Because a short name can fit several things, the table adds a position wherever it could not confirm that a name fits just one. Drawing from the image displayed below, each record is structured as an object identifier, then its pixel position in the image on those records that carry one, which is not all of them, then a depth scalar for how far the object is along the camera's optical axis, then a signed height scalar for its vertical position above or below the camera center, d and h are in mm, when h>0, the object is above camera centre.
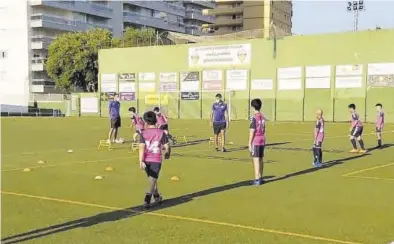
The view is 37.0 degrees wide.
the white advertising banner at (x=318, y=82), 48219 +518
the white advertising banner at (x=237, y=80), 52969 +729
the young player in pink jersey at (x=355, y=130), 20797 -1455
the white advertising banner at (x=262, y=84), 51156 +372
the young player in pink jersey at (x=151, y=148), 10141 -1046
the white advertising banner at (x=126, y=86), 60500 +55
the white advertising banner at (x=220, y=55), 53312 +3073
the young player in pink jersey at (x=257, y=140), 12945 -1142
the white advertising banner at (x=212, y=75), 54734 +1199
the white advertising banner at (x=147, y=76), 59053 +1128
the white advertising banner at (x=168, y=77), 57500 +1022
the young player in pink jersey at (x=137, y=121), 20512 -1220
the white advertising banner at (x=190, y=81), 55938 +585
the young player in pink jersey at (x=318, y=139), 16703 -1433
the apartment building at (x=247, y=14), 112938 +14581
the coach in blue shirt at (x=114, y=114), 24142 -1114
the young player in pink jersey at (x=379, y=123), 23109 -1333
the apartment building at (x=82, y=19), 84750 +11347
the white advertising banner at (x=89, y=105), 63344 -1956
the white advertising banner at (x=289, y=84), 49656 +382
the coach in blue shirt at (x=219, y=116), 21125 -1011
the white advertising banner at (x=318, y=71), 48250 +1472
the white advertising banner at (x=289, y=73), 49684 +1325
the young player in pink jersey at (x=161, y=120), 19500 -1118
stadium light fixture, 61981 +8932
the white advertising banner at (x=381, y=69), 44906 +1577
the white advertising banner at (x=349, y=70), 46469 +1529
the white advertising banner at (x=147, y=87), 59031 +26
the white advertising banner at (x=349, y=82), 46394 +561
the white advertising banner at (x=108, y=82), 62375 +465
